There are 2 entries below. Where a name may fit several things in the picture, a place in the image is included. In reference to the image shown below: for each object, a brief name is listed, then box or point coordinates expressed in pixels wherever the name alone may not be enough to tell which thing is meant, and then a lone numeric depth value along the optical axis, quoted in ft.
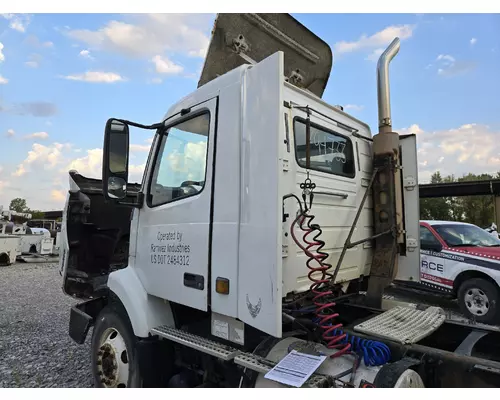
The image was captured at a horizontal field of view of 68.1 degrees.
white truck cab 7.25
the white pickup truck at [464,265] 22.56
